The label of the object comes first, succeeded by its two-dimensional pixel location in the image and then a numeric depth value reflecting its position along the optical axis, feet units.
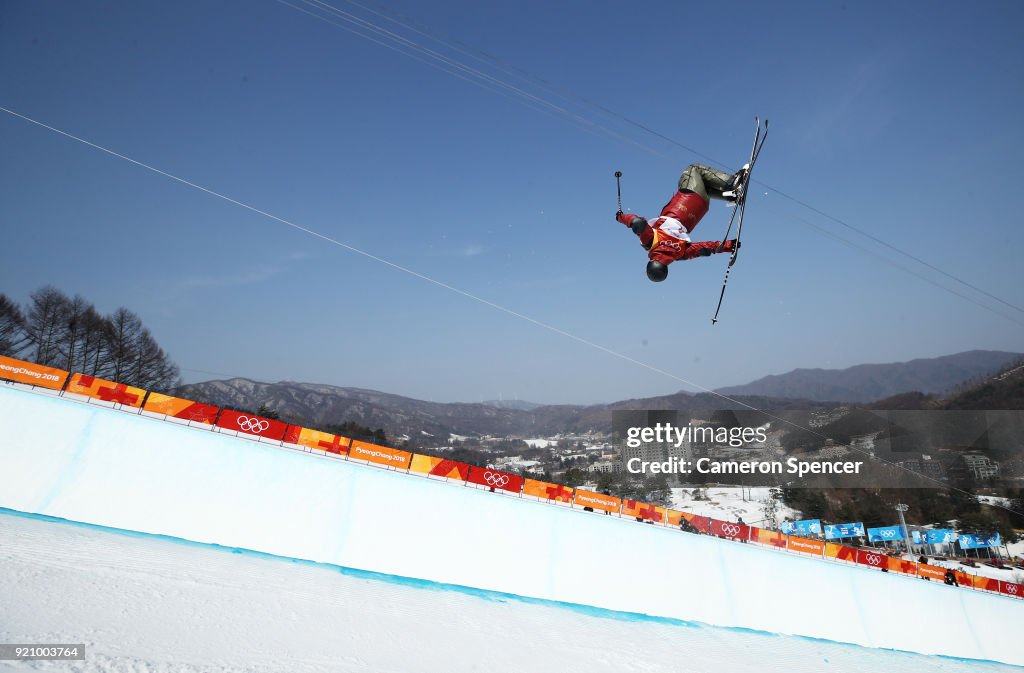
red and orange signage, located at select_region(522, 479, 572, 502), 69.31
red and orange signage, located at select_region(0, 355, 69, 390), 53.93
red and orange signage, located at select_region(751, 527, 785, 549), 68.44
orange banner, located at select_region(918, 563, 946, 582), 74.90
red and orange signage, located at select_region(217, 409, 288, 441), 62.34
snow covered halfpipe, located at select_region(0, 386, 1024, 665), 37.50
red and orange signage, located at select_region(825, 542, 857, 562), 72.00
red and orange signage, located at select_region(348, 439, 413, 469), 65.51
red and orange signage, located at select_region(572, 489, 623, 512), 69.62
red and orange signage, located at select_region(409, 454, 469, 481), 65.05
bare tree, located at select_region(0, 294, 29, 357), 128.47
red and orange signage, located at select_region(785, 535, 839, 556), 68.33
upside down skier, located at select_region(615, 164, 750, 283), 22.66
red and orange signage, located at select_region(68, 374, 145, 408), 56.85
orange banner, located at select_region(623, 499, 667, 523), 70.00
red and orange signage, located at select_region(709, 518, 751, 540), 66.85
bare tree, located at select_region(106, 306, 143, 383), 150.71
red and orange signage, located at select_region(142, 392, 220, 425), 58.49
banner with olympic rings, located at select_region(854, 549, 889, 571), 72.38
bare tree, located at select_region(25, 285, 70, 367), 133.28
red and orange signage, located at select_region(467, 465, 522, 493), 66.13
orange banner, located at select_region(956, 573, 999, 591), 77.15
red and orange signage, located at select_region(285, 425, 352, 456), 67.72
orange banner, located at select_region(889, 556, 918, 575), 74.08
